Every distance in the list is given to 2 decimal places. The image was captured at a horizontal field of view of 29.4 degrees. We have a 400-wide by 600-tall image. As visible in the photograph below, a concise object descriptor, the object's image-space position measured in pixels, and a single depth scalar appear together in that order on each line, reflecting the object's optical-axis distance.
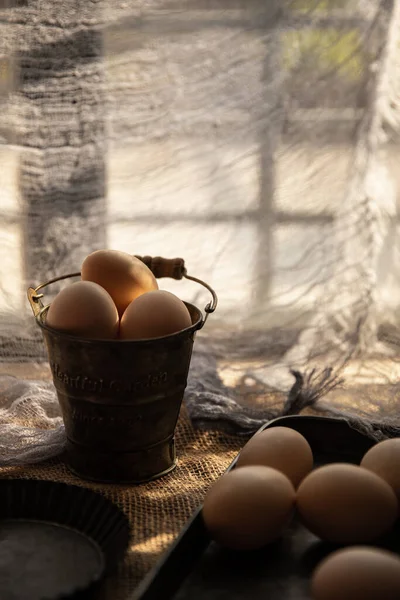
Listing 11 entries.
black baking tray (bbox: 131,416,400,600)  0.59
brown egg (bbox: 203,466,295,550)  0.63
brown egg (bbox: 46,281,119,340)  0.79
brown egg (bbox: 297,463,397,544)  0.63
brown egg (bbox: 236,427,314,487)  0.72
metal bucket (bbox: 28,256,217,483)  0.80
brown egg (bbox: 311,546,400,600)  0.52
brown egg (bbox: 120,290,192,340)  0.80
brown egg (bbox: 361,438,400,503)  0.70
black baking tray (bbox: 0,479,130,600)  0.61
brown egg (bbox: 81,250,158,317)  0.84
